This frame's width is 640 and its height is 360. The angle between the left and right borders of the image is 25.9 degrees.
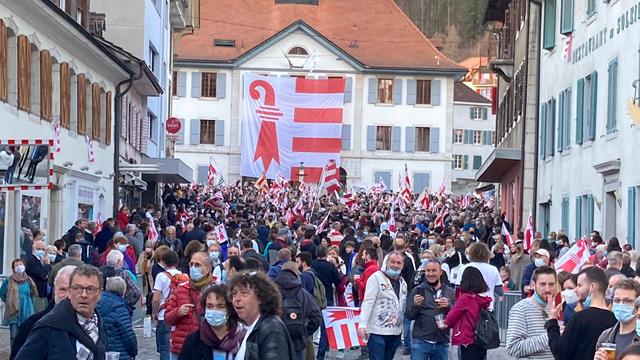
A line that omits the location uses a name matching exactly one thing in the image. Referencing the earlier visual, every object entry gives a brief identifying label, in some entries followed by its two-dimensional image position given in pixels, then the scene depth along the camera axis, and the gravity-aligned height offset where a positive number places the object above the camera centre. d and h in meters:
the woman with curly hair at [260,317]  7.90 -0.82
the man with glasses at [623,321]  8.20 -0.81
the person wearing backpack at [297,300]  12.52 -1.13
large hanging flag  76.94 +2.87
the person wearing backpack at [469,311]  12.01 -1.13
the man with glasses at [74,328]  7.81 -0.90
